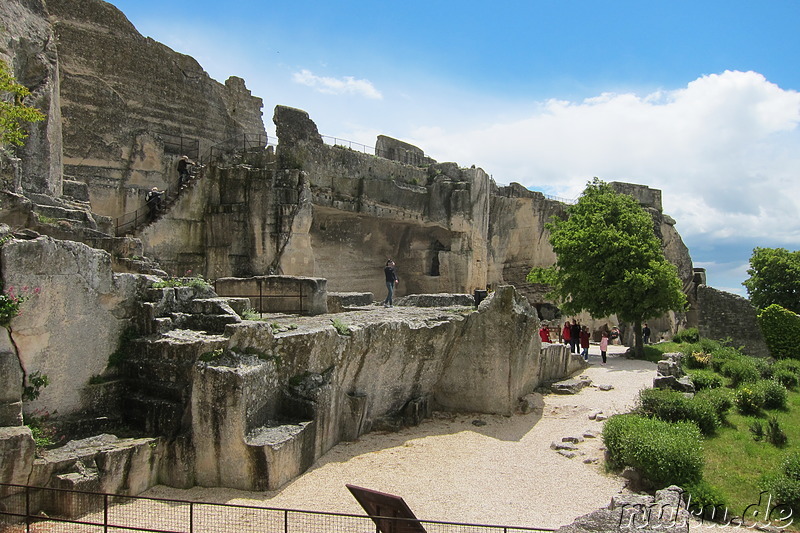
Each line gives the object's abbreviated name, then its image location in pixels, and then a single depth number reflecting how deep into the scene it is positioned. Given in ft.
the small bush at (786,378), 53.31
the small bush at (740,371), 51.67
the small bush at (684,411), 38.11
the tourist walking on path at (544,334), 61.25
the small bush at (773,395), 44.68
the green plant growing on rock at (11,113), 31.32
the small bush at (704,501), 26.63
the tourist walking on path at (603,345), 63.53
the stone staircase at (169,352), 28.14
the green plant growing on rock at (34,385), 26.12
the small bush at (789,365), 57.75
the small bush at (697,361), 59.88
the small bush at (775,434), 36.45
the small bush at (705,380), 49.65
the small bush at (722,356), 58.43
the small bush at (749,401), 43.09
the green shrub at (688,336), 79.62
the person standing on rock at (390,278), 53.06
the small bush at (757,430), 37.32
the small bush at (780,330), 68.13
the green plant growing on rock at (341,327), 33.76
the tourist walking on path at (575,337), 66.13
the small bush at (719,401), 41.12
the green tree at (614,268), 64.95
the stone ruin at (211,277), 26.81
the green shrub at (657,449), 29.25
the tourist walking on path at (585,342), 63.06
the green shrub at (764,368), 55.06
